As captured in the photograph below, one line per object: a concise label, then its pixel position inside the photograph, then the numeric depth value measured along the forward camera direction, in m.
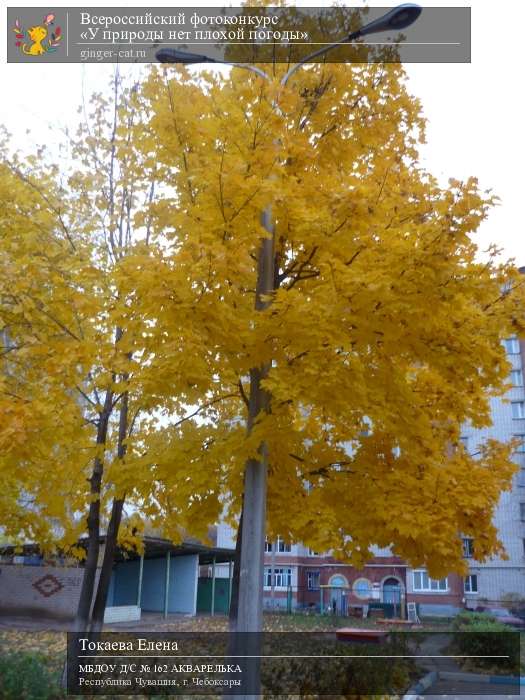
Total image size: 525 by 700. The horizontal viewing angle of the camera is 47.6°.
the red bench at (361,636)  11.21
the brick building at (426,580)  30.62
